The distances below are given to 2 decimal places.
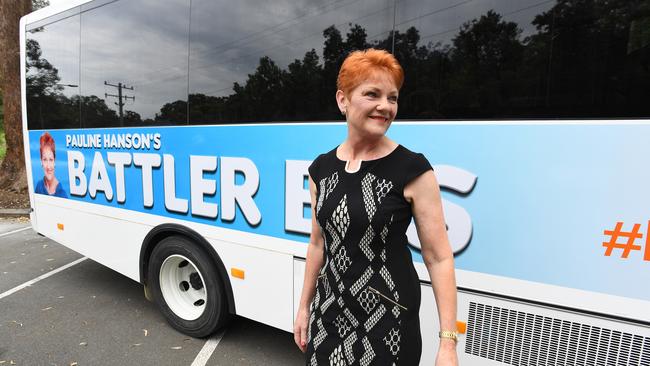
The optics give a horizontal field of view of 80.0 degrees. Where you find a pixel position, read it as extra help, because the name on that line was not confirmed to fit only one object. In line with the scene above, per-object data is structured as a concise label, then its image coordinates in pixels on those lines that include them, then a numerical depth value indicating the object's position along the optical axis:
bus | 1.70
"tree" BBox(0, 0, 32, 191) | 9.34
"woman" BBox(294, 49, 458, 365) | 1.25
